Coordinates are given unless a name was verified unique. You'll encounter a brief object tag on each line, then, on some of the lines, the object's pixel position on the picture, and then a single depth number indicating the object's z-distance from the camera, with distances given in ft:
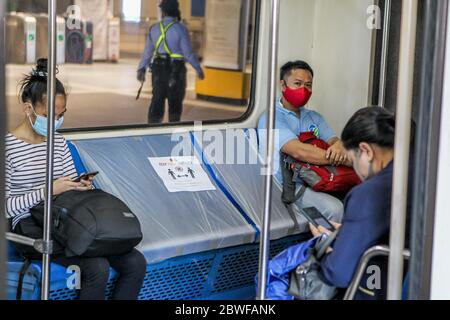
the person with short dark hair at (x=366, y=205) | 8.66
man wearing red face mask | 14.37
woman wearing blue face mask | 11.02
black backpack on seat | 10.71
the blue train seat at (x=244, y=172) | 14.19
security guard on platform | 21.94
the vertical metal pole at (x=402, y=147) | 8.02
